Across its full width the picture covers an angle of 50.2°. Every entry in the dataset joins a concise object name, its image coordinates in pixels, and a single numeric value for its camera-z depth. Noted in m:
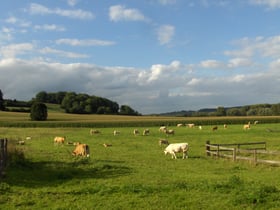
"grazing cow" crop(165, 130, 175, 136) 41.23
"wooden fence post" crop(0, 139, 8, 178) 11.59
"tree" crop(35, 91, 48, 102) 145.15
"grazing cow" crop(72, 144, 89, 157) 20.24
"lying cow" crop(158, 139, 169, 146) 28.90
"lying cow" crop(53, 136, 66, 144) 29.74
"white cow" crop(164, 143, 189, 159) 20.73
